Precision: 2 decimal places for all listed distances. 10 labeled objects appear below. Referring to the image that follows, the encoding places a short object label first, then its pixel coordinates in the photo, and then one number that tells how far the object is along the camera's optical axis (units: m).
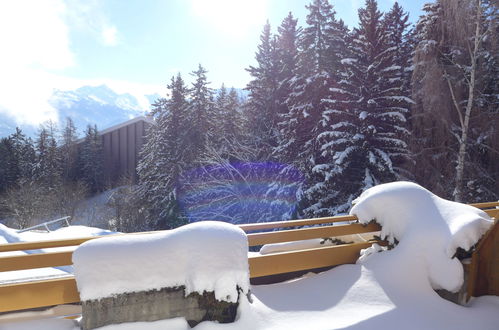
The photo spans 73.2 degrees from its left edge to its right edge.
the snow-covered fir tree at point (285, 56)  19.52
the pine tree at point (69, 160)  31.14
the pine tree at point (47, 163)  28.12
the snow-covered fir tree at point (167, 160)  20.89
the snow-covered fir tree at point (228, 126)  19.76
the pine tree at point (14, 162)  28.68
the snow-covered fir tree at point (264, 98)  19.66
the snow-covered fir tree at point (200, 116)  21.02
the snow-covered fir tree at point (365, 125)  13.12
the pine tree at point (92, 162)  32.31
